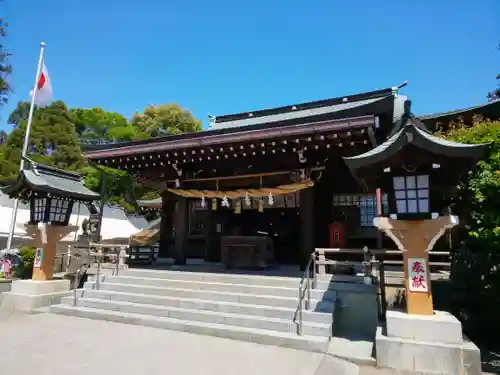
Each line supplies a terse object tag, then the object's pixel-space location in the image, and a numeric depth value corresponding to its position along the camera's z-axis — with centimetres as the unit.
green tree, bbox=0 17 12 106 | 1075
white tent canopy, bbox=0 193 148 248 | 1858
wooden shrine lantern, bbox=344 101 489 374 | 462
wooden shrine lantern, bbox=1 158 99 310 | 834
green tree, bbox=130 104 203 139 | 3466
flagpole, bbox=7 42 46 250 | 1345
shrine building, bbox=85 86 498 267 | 812
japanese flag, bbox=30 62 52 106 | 1412
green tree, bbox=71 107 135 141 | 4180
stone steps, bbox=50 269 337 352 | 580
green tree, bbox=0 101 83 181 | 2641
